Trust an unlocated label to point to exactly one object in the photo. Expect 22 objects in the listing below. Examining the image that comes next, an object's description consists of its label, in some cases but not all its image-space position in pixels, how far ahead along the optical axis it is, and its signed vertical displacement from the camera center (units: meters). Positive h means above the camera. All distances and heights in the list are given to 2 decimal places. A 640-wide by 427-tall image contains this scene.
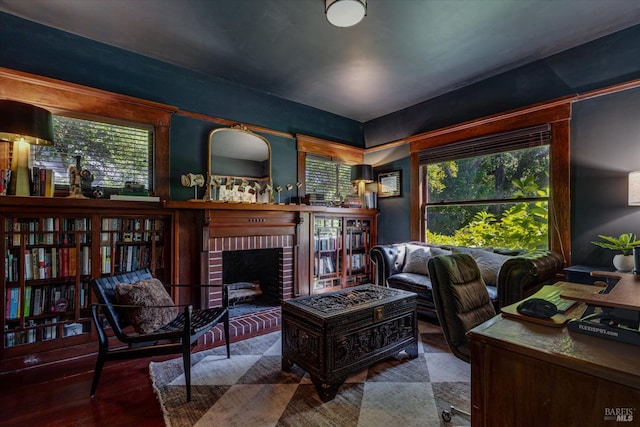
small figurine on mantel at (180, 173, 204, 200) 3.00 +0.37
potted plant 2.28 -0.29
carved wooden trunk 1.91 -0.84
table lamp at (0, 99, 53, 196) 2.07 +0.61
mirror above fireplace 3.33 +0.60
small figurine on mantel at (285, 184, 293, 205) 3.86 +0.37
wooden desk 0.84 -0.52
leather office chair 1.58 -0.49
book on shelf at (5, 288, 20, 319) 2.26 -0.67
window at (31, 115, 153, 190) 2.54 +0.59
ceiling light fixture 2.10 +1.51
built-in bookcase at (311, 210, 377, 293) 4.06 -0.51
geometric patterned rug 1.70 -1.18
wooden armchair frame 1.91 -0.81
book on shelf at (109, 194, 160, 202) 2.57 +0.17
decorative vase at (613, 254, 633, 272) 2.27 -0.38
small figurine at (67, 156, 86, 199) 2.44 +0.28
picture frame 4.38 +0.48
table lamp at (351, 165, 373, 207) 4.45 +0.64
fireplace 3.02 -0.52
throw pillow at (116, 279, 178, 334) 2.07 -0.65
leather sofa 2.29 -0.53
